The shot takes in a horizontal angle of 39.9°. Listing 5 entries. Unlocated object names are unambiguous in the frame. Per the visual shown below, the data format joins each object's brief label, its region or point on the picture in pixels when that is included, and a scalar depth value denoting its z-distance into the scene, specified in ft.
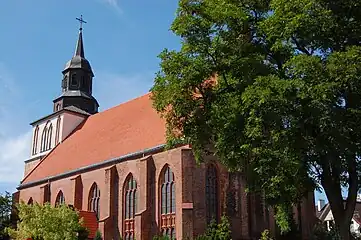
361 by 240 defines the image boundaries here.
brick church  91.56
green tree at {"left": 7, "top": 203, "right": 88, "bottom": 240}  84.99
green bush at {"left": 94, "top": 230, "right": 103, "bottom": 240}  100.69
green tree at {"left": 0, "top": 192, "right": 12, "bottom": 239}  127.36
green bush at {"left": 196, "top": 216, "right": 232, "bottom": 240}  85.61
